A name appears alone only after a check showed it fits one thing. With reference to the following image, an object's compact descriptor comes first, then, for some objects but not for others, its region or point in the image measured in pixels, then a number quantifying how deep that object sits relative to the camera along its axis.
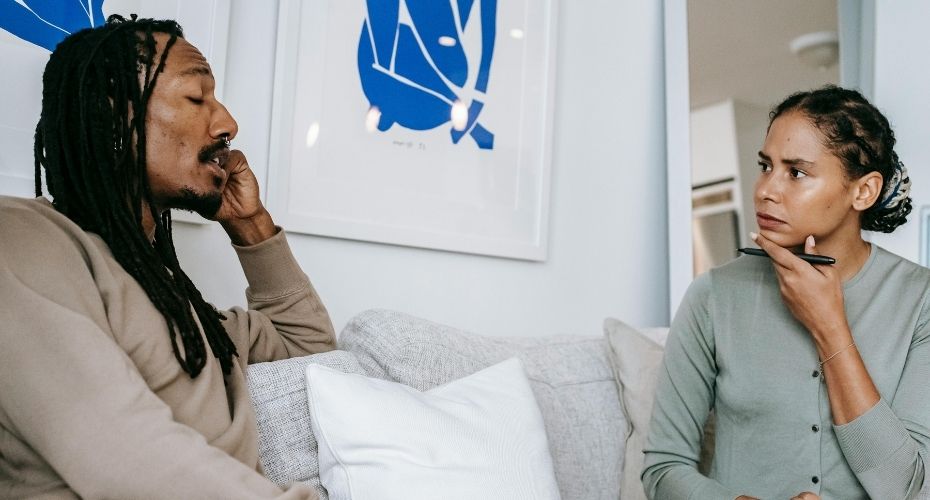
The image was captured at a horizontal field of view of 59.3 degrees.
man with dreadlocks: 0.92
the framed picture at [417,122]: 1.88
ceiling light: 2.58
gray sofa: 1.34
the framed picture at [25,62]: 1.43
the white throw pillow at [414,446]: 1.25
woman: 1.40
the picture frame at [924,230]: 2.47
